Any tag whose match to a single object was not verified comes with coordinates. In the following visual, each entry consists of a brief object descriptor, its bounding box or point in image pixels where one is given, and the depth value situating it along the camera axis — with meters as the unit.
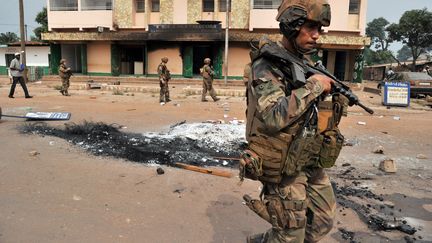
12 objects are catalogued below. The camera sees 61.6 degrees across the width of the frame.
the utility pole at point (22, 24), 21.88
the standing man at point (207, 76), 13.16
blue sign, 13.01
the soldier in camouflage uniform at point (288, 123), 1.82
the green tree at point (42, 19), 40.19
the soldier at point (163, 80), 12.73
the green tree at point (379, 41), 56.28
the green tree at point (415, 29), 35.59
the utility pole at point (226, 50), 21.44
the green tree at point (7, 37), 53.71
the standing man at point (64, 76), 15.14
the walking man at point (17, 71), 13.33
